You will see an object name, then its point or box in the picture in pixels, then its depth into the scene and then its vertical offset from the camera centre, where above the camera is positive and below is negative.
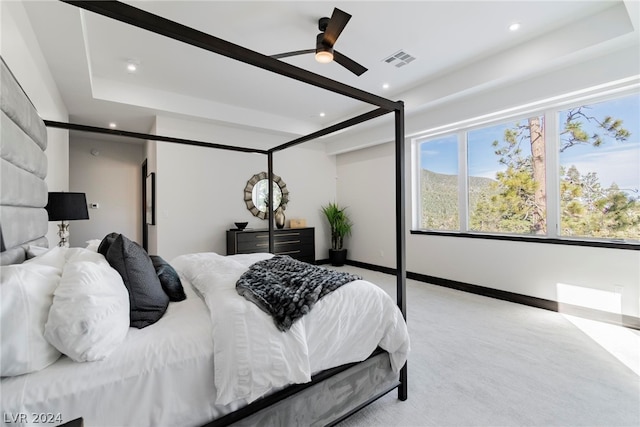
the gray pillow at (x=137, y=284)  1.36 -0.34
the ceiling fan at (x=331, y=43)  2.25 +1.52
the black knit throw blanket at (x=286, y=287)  1.40 -0.40
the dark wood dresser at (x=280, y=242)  4.84 -0.48
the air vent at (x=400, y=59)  3.33 +1.87
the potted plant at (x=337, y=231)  6.15 -0.34
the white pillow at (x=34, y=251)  1.49 -0.18
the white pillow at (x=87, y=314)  1.02 -0.37
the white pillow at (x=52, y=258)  1.33 -0.20
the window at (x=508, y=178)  3.70 +0.51
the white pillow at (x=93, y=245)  1.78 -0.19
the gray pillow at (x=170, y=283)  1.72 -0.41
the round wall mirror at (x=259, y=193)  5.39 +0.42
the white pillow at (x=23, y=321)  0.91 -0.35
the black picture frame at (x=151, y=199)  4.61 +0.29
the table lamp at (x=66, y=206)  2.33 +0.09
